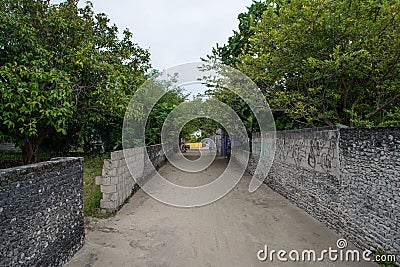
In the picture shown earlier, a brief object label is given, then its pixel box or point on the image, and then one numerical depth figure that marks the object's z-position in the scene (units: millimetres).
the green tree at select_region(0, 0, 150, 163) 5969
